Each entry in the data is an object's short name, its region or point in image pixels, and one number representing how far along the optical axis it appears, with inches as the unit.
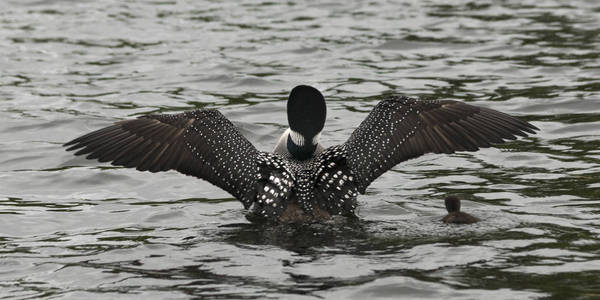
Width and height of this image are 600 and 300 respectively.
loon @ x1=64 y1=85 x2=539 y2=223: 679.1
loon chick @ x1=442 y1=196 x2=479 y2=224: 636.7
